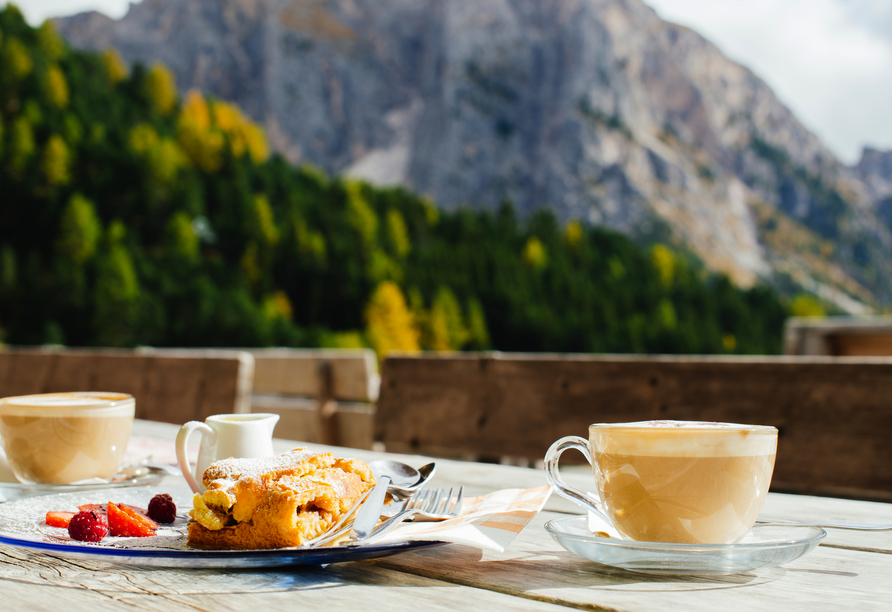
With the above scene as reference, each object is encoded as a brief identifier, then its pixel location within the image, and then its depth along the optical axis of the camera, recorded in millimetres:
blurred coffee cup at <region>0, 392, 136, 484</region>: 786
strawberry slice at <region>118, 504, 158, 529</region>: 606
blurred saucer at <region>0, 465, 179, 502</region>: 753
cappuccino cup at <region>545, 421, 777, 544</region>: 540
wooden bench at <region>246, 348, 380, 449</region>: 2430
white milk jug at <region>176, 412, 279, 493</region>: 743
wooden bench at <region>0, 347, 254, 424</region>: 1981
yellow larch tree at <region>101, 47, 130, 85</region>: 42188
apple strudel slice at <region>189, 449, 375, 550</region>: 538
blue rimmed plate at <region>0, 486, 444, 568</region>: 494
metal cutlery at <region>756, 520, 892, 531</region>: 584
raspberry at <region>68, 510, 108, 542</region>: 549
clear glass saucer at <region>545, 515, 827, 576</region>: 487
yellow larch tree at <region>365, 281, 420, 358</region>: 37375
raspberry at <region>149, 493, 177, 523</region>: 632
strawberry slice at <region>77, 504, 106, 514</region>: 639
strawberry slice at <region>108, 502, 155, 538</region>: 577
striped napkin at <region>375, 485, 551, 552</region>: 537
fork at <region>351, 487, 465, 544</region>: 629
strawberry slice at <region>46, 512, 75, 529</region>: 601
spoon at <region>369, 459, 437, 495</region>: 716
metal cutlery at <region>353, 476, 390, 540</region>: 553
